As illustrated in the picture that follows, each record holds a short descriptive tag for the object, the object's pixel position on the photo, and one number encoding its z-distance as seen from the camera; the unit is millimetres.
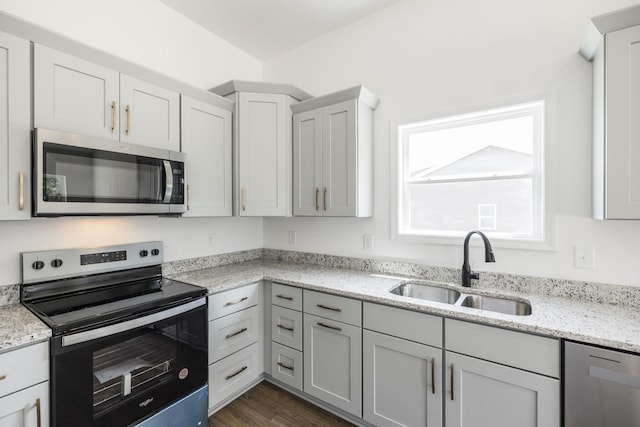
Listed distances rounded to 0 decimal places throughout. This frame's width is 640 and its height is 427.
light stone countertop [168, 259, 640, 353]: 1256
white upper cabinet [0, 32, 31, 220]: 1347
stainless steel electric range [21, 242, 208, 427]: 1296
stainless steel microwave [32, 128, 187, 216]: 1420
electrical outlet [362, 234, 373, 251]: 2453
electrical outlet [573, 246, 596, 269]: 1682
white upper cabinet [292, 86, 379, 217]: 2211
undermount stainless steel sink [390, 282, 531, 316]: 1769
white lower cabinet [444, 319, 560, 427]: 1313
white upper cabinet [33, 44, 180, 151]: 1466
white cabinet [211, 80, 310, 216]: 2385
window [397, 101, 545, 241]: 1915
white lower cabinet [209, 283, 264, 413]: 1961
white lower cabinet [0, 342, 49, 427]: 1135
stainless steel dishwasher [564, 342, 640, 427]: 1161
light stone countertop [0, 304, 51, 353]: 1146
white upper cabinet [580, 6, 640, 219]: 1358
